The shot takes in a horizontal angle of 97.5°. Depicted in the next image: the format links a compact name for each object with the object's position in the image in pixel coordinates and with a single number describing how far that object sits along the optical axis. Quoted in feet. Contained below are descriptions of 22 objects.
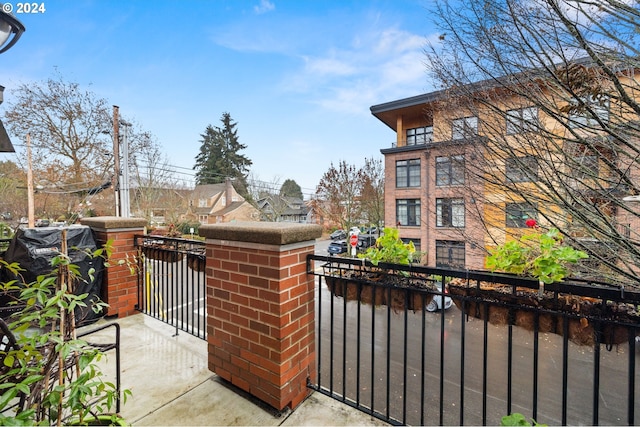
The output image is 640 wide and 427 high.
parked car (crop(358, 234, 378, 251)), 68.12
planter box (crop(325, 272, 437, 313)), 5.90
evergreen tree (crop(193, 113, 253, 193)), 115.44
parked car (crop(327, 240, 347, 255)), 71.89
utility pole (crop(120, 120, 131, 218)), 37.14
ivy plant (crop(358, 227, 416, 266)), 6.16
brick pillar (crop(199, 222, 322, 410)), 5.90
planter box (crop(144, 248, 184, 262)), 9.77
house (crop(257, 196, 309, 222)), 79.10
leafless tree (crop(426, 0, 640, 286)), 7.62
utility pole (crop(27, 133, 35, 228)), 31.12
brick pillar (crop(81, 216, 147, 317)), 10.55
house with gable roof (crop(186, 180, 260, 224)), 107.53
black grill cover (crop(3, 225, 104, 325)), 9.42
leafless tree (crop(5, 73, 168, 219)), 45.32
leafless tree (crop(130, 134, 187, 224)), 56.29
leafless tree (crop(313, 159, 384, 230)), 64.80
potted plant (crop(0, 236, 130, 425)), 3.11
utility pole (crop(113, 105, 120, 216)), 38.81
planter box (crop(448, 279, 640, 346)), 4.40
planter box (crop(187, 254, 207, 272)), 9.10
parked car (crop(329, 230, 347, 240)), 91.38
